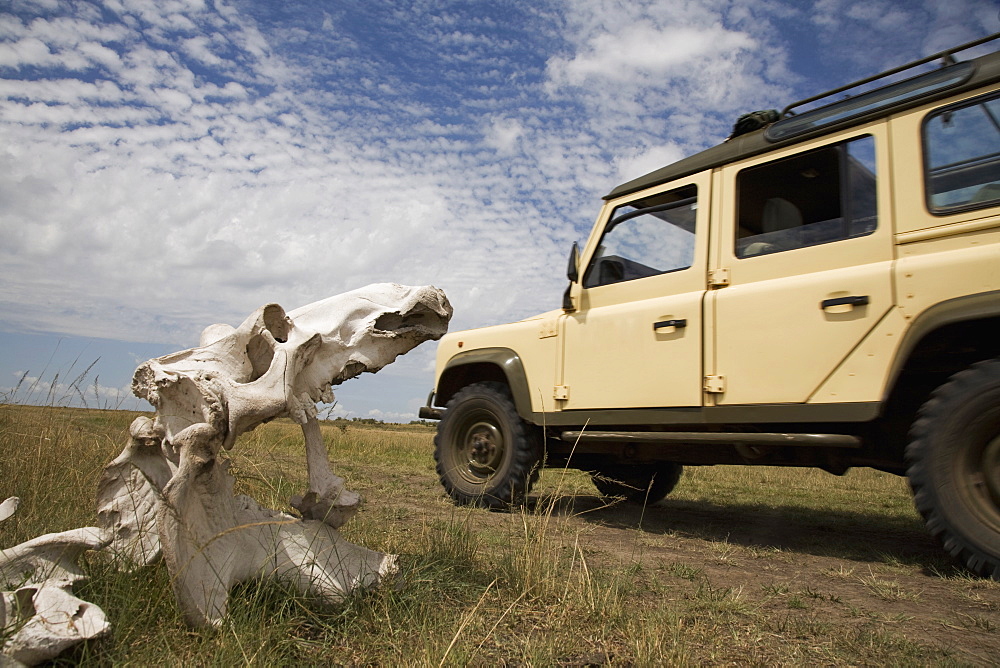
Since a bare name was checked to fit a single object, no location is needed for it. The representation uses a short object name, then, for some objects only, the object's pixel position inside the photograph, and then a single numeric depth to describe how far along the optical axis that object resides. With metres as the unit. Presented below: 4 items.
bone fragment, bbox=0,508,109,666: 1.60
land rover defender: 3.28
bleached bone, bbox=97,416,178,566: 2.17
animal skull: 1.95
